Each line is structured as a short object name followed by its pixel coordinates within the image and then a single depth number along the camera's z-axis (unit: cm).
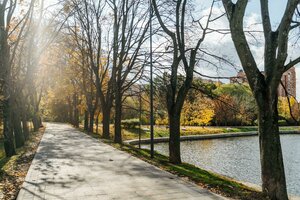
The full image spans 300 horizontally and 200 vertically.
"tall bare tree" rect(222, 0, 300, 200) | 766
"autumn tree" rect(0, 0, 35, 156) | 1425
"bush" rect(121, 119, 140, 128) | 4384
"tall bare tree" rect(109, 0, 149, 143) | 2230
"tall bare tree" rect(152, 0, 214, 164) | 1281
